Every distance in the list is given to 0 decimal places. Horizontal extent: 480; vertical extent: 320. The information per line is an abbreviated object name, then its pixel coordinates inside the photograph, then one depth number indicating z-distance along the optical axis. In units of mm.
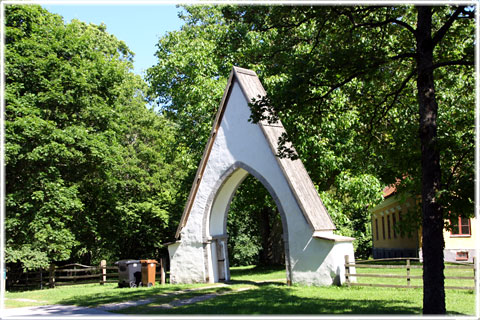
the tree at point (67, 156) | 21875
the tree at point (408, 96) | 9680
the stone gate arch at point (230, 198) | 16281
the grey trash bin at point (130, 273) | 19562
